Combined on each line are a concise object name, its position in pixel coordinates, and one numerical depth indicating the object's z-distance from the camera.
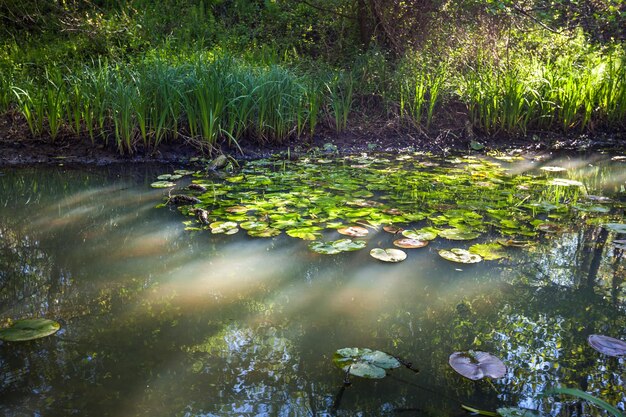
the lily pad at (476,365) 1.42
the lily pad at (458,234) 2.50
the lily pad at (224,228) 2.62
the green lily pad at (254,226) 2.64
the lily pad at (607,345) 1.55
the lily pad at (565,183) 3.60
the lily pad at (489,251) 2.29
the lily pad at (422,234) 2.50
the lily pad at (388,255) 2.26
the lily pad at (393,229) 2.62
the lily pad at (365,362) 1.42
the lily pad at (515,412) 1.24
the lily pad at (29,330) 1.62
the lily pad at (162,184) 3.62
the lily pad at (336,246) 2.34
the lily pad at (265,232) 2.57
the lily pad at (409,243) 2.40
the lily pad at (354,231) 2.55
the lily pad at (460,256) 2.23
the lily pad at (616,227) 2.59
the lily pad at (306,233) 2.54
